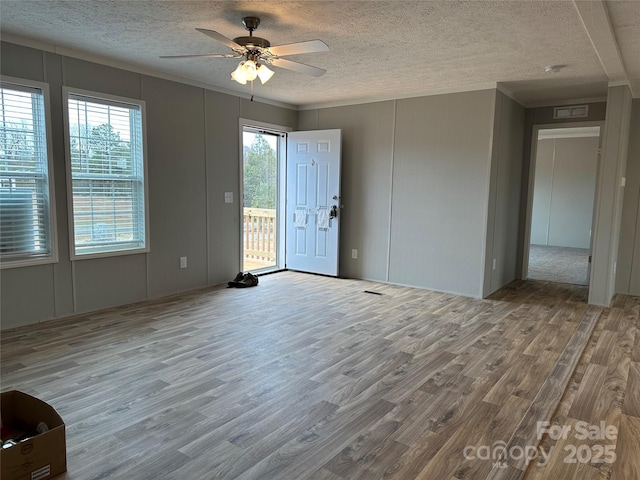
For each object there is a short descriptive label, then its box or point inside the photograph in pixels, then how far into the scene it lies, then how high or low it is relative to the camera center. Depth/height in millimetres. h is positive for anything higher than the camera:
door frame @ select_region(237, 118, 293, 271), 5641 +18
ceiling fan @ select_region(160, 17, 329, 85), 2887 +983
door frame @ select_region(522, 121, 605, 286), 5590 +292
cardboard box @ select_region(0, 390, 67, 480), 1728 -1092
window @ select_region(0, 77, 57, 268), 3520 +93
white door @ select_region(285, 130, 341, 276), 5934 -104
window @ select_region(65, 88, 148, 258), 3988 +153
